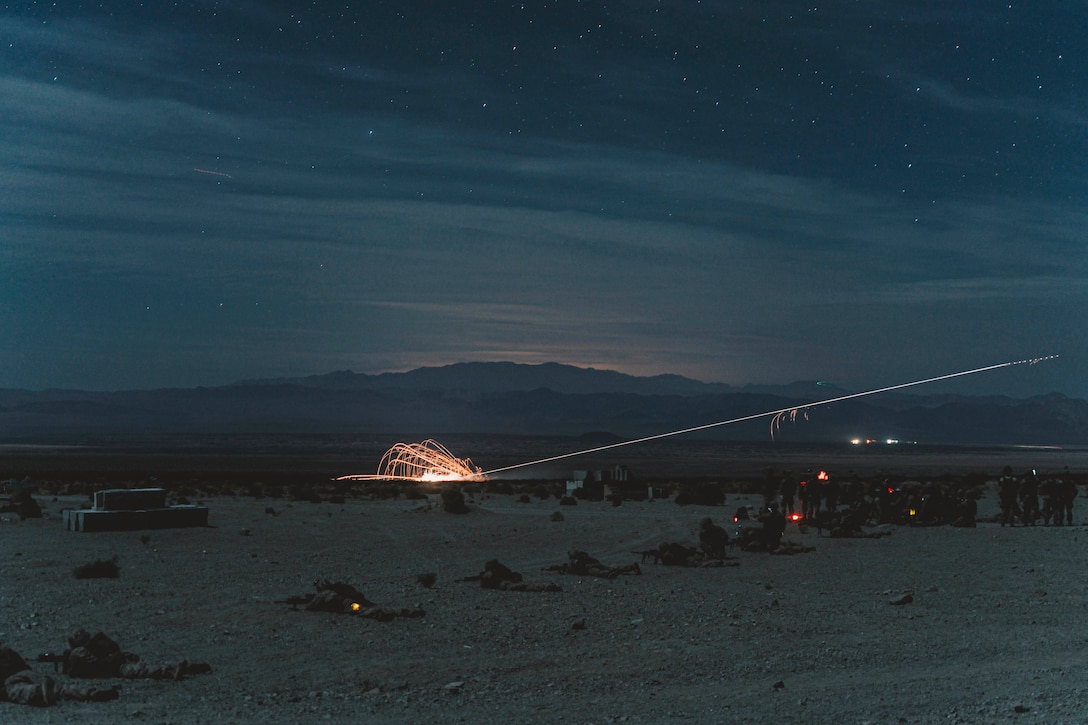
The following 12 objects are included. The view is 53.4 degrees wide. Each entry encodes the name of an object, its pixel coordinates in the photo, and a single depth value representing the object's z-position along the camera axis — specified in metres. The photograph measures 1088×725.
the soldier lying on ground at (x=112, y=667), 12.05
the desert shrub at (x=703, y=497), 47.94
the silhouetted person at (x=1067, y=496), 35.03
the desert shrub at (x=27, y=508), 33.22
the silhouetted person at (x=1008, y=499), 34.91
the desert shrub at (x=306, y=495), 47.98
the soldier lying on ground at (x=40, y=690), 10.72
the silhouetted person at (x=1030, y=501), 35.28
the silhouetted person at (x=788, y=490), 36.50
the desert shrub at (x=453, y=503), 37.97
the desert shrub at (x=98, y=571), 20.16
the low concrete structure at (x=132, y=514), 29.09
